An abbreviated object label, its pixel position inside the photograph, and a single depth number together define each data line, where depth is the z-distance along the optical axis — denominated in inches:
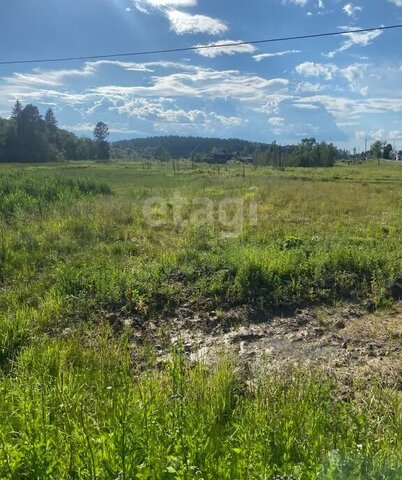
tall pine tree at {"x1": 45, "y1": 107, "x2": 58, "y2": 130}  3612.9
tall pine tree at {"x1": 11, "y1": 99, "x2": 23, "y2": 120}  2904.5
